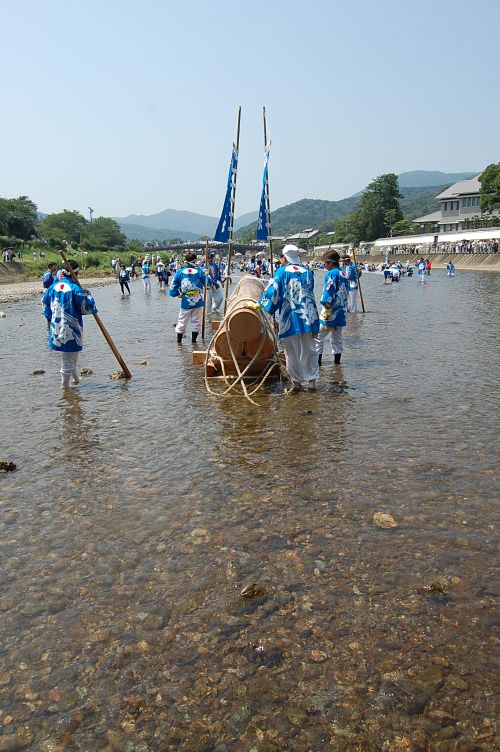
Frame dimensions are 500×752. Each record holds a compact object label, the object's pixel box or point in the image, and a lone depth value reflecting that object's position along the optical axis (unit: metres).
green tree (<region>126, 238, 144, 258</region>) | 138.77
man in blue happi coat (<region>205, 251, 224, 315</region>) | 19.62
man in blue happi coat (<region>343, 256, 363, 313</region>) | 17.88
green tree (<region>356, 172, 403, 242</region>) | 103.75
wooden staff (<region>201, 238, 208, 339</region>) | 12.84
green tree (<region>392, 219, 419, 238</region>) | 90.69
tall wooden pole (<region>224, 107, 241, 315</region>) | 11.21
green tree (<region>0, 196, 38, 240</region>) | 71.38
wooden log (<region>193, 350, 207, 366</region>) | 10.55
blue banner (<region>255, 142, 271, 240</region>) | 11.62
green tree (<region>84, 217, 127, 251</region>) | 110.38
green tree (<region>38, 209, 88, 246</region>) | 103.49
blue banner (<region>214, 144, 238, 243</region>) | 11.35
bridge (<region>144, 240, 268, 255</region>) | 173.50
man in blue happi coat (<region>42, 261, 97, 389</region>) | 8.80
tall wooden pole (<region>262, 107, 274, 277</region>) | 11.60
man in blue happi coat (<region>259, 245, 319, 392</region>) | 8.52
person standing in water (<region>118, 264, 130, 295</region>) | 34.81
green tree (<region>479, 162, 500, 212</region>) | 63.75
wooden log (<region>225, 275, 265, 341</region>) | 9.03
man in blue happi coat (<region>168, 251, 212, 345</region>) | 12.67
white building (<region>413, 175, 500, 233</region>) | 77.19
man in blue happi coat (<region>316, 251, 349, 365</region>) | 10.00
